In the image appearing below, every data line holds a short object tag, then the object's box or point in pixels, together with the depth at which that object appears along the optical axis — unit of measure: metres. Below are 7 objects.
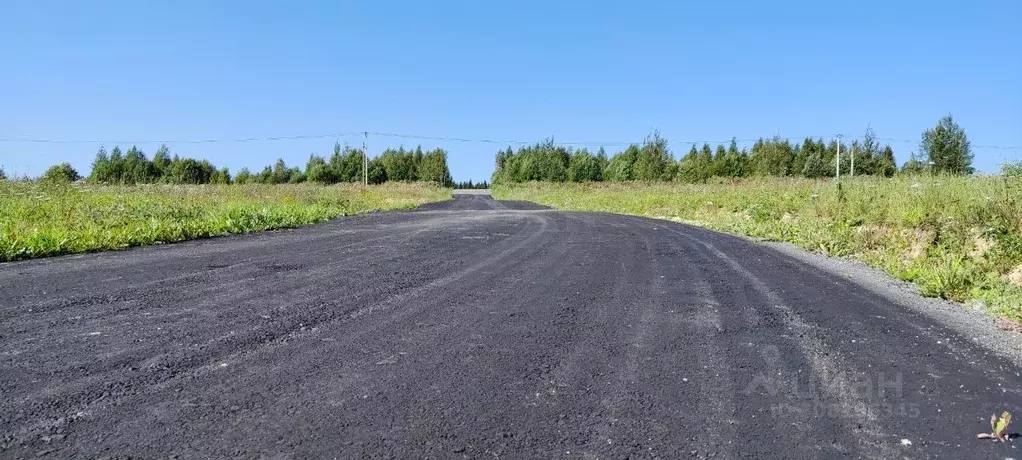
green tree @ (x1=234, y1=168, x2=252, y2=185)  69.86
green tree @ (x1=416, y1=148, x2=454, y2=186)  79.44
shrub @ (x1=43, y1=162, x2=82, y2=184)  16.38
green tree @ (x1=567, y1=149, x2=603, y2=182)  62.41
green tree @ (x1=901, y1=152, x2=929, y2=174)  35.03
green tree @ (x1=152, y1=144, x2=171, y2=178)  62.44
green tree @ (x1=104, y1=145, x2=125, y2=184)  55.48
